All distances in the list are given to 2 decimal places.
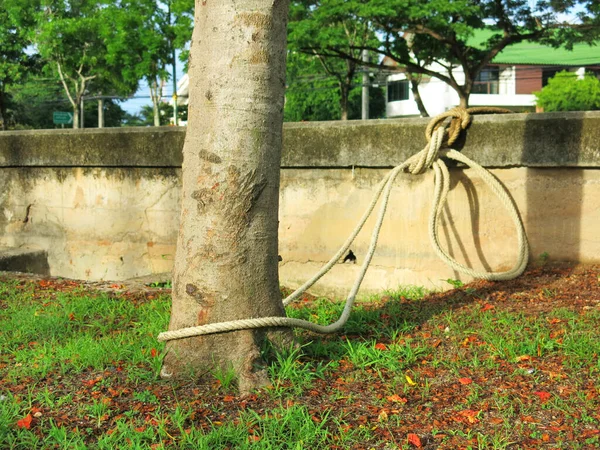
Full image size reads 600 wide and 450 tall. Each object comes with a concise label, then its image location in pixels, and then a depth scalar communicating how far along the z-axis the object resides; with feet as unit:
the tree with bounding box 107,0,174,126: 95.96
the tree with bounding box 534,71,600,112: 124.36
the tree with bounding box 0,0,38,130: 103.91
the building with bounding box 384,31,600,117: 142.41
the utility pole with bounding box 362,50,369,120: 108.07
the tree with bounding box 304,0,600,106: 60.23
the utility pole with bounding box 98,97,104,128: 153.08
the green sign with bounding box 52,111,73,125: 123.91
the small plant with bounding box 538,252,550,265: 16.85
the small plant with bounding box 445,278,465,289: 17.65
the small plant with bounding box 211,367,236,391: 10.98
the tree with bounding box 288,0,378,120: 64.44
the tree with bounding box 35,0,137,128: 99.09
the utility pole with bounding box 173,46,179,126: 101.24
